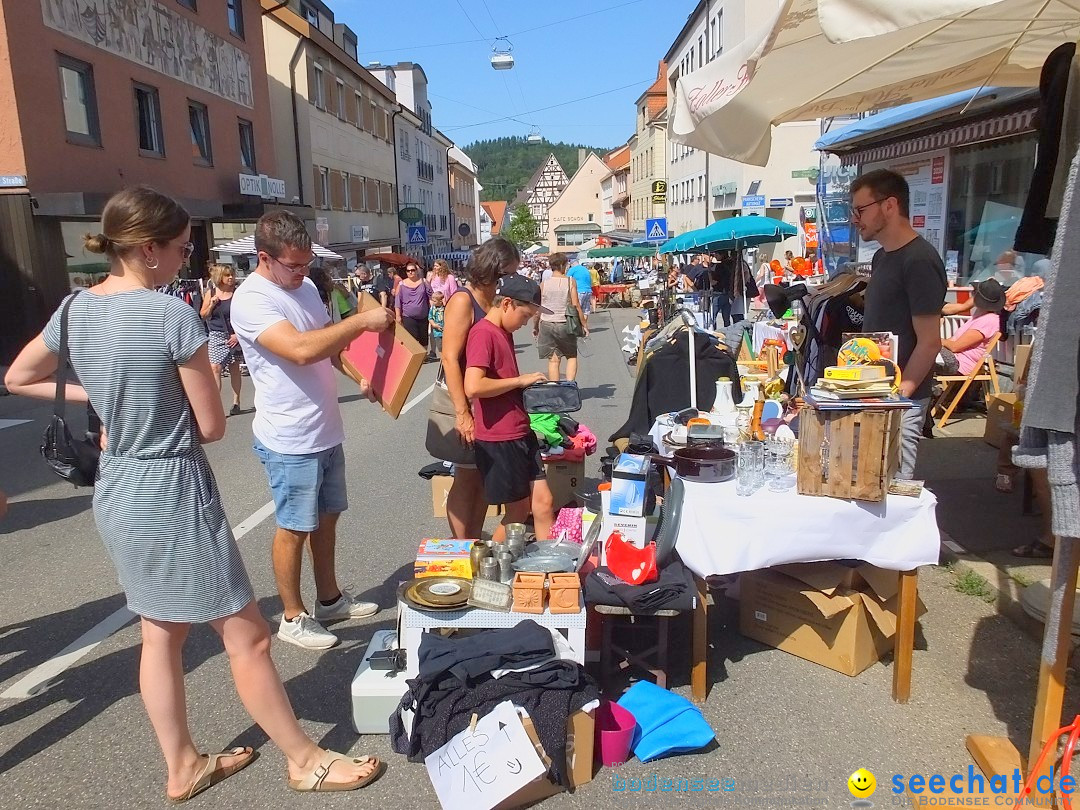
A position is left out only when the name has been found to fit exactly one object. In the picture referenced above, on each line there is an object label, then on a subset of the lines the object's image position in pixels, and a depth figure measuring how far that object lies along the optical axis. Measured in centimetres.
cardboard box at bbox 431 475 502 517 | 539
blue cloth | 292
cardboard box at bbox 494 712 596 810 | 272
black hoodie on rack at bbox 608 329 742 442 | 515
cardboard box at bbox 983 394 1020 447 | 535
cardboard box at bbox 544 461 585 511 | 551
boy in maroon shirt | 389
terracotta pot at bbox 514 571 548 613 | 309
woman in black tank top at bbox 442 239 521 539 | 402
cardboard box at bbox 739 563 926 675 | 338
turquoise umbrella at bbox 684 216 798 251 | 1317
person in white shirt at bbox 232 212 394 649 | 327
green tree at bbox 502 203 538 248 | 8850
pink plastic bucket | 287
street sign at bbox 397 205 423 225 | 3759
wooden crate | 304
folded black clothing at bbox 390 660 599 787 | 268
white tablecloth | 319
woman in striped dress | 237
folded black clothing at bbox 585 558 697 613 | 313
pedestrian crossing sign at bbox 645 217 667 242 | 2695
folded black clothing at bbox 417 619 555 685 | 282
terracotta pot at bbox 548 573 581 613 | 306
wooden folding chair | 734
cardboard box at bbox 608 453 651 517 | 346
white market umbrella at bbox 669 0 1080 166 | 371
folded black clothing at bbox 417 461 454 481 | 535
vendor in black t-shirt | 369
